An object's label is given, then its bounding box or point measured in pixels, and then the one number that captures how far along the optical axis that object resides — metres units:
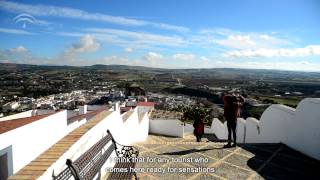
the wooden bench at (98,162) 2.63
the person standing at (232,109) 5.46
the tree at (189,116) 23.99
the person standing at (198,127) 8.63
